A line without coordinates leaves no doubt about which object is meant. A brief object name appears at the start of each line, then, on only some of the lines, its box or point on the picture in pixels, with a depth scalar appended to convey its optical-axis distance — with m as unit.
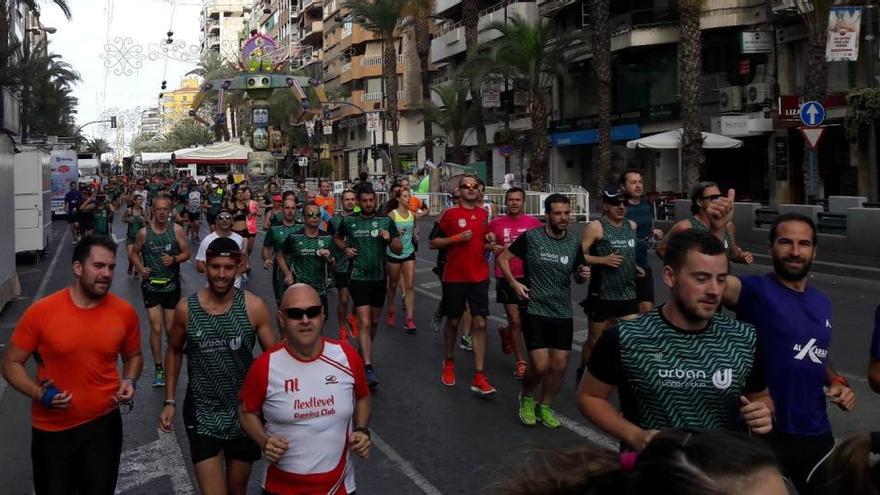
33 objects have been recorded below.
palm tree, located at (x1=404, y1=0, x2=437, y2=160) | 43.34
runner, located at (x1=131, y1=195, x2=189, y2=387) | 9.83
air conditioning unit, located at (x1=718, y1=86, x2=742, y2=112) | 32.47
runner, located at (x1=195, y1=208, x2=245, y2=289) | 9.42
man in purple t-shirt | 4.20
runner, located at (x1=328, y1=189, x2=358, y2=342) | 10.98
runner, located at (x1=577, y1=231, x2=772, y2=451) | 3.52
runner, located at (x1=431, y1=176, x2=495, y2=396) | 9.12
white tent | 43.62
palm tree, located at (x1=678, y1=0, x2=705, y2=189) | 25.05
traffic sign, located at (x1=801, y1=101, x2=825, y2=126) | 17.83
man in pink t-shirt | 9.12
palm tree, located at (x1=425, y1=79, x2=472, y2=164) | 48.88
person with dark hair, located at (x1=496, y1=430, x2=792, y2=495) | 1.69
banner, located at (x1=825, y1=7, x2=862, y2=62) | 19.42
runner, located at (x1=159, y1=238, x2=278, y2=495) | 4.82
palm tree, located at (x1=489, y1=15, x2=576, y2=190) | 35.41
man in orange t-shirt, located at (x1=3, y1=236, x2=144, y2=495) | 4.81
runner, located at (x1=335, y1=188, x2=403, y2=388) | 9.77
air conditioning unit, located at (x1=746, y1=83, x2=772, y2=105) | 31.11
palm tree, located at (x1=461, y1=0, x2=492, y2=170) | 38.91
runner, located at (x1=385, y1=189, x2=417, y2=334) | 12.32
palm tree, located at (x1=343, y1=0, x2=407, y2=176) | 46.31
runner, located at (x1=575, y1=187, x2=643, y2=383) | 8.14
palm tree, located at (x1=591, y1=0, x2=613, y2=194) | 31.31
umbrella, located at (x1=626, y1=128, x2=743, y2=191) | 29.11
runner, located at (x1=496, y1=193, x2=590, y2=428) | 7.45
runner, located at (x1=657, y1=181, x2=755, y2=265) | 7.44
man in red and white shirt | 4.15
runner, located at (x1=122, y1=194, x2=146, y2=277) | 17.57
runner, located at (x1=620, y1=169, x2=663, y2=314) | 8.66
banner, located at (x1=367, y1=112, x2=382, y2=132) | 45.94
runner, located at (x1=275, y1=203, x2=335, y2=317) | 9.71
